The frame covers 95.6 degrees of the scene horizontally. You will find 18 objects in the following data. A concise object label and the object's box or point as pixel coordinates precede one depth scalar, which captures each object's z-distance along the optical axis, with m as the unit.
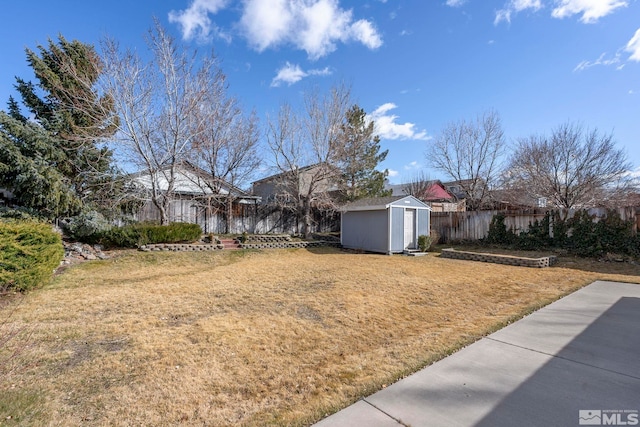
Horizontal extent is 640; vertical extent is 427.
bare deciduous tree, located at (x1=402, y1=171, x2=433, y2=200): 25.58
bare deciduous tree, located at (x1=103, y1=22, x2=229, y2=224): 10.33
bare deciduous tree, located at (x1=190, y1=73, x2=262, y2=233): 12.84
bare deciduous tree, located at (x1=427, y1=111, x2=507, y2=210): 17.92
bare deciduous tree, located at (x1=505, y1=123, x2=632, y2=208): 14.11
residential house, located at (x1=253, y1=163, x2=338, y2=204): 14.96
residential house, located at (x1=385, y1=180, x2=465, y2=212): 24.81
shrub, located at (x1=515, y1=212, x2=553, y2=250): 11.40
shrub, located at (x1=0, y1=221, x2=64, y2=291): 4.92
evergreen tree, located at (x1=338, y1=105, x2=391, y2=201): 17.36
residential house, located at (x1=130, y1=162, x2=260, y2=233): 13.12
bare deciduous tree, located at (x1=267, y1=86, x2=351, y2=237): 14.72
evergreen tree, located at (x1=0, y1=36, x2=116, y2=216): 8.42
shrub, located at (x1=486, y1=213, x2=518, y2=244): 12.50
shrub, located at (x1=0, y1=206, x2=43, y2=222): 8.37
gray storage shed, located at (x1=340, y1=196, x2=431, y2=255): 12.27
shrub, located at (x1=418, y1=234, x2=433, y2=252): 12.40
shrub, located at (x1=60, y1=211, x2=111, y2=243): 9.30
